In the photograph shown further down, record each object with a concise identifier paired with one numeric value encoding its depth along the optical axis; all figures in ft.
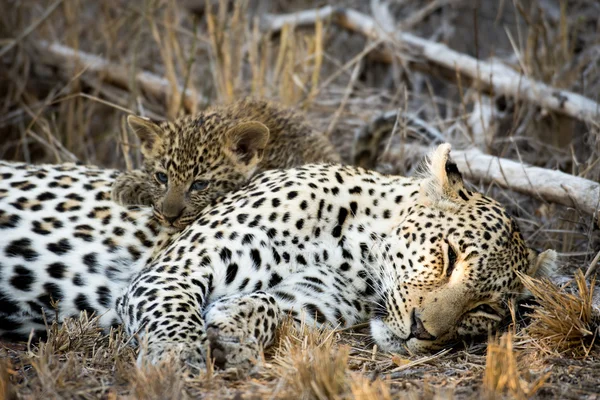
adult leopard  27.02
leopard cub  34.06
